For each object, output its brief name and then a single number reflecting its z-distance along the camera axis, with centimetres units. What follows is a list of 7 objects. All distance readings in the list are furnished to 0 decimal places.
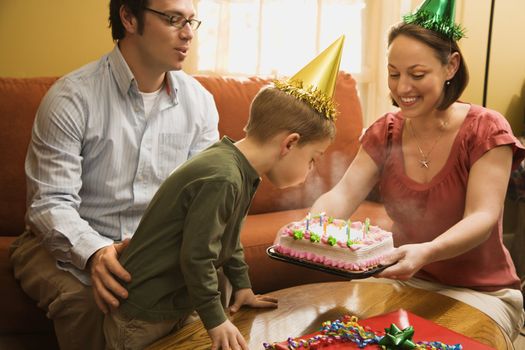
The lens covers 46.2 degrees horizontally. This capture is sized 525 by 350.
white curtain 319
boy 132
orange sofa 202
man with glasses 175
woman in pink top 178
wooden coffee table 143
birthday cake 168
